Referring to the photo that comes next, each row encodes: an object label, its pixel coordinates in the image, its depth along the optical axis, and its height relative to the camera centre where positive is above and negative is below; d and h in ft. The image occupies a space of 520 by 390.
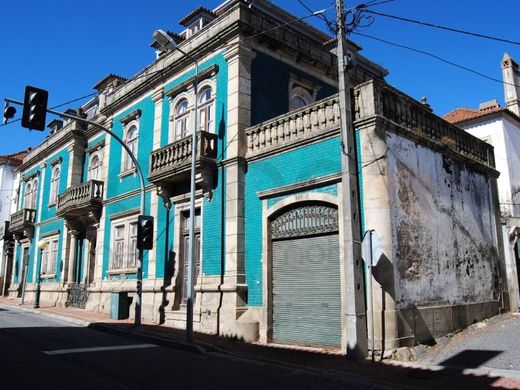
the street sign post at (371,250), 32.07 +2.70
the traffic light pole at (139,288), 46.49 +0.32
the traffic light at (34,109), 39.22 +14.79
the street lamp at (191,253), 39.60 +3.14
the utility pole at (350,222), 32.78 +4.90
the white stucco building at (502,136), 83.15 +27.34
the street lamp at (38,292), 73.21 -0.03
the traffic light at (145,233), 46.34 +5.58
